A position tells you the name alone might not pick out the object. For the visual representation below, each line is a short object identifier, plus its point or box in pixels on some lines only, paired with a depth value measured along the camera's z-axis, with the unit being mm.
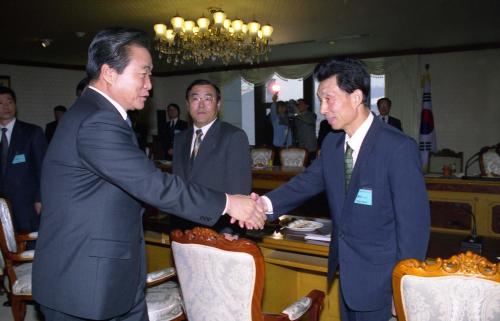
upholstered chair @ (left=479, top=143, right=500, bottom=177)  4980
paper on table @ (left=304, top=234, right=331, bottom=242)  2348
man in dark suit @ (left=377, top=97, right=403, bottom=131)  7559
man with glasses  2746
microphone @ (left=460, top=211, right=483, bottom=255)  2133
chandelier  5664
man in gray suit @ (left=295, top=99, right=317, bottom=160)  9109
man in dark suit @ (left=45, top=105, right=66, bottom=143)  7723
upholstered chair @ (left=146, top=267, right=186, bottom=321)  2293
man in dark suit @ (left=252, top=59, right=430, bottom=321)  1638
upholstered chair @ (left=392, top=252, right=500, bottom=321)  1213
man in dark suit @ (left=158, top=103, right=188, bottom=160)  9039
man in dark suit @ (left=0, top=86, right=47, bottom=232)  3668
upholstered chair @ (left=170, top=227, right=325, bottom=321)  1546
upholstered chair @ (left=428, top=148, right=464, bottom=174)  6555
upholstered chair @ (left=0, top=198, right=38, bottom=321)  2779
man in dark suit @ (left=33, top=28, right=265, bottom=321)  1444
